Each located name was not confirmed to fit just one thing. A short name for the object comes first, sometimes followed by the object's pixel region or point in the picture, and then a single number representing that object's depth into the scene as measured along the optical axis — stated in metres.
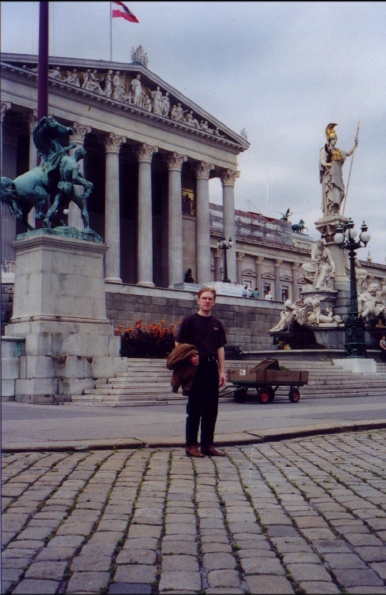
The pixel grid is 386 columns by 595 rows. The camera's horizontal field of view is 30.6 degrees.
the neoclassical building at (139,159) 43.28
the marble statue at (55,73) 42.92
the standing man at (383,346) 28.02
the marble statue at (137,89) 49.03
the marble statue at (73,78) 44.40
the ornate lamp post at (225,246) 39.06
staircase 16.08
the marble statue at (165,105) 50.84
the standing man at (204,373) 7.44
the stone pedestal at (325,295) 30.03
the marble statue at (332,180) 30.72
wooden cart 17.23
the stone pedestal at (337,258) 30.31
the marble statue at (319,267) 30.48
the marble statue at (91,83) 45.65
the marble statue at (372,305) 29.45
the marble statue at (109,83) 47.25
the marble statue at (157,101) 50.28
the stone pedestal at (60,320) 15.62
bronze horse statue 16.53
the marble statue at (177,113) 51.38
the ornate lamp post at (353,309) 24.20
